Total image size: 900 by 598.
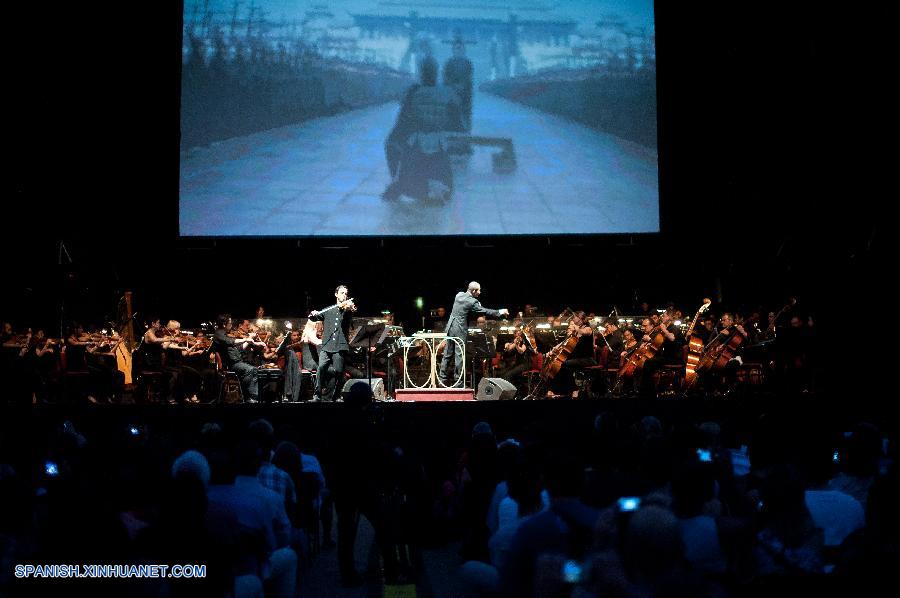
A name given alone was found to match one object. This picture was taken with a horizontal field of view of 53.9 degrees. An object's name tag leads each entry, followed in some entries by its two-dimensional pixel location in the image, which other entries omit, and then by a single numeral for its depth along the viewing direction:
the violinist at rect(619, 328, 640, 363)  13.09
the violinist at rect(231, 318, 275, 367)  13.30
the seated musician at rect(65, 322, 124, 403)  12.37
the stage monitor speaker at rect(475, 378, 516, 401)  10.74
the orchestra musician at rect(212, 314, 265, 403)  12.05
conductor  11.70
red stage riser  11.27
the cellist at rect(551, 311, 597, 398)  12.62
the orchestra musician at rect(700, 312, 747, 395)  12.05
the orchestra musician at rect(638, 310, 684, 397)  12.52
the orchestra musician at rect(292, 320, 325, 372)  11.84
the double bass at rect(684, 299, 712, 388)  12.56
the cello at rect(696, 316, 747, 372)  11.97
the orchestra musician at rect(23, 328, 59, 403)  11.95
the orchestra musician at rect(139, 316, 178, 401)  12.37
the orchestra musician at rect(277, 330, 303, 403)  12.22
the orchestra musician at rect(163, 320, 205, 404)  12.38
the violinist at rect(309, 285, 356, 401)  11.11
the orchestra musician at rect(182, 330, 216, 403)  13.01
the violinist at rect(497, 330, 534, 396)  13.42
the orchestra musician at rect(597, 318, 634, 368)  13.04
